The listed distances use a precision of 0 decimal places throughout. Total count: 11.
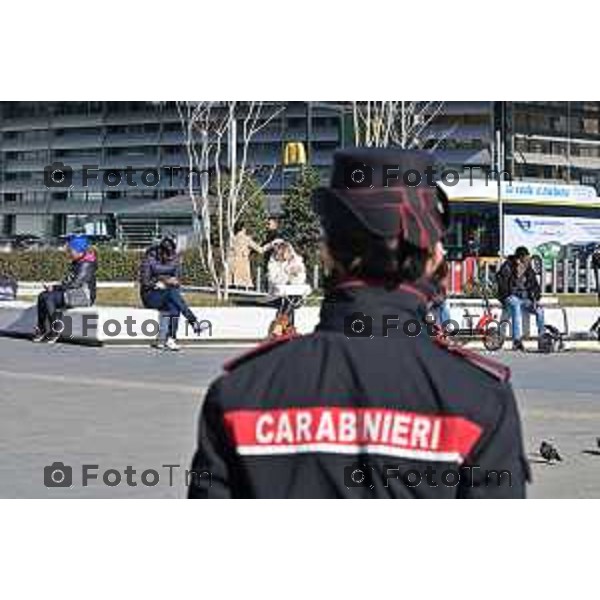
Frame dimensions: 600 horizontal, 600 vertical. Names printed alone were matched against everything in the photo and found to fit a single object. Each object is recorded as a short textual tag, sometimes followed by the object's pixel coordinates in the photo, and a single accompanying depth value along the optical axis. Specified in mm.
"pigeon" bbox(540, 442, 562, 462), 8883
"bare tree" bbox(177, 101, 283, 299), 21359
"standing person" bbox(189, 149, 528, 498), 2189
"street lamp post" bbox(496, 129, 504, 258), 25094
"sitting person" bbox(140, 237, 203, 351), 18172
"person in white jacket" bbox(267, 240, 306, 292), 17500
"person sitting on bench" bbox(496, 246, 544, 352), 19781
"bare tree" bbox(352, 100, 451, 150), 15734
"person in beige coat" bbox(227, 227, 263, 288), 23781
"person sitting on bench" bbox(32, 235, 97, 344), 19078
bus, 24734
